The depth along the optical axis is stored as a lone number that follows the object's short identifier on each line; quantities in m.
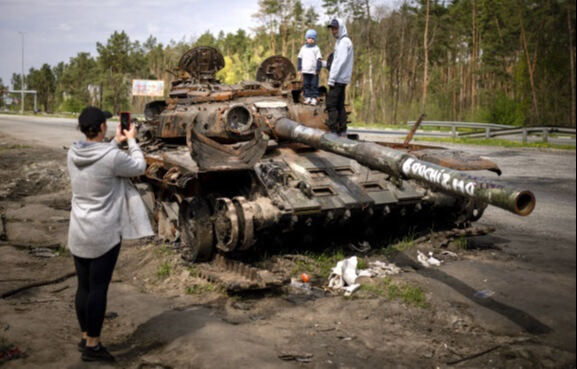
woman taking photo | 4.73
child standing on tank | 10.56
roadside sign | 38.50
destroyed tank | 7.20
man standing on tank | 8.98
